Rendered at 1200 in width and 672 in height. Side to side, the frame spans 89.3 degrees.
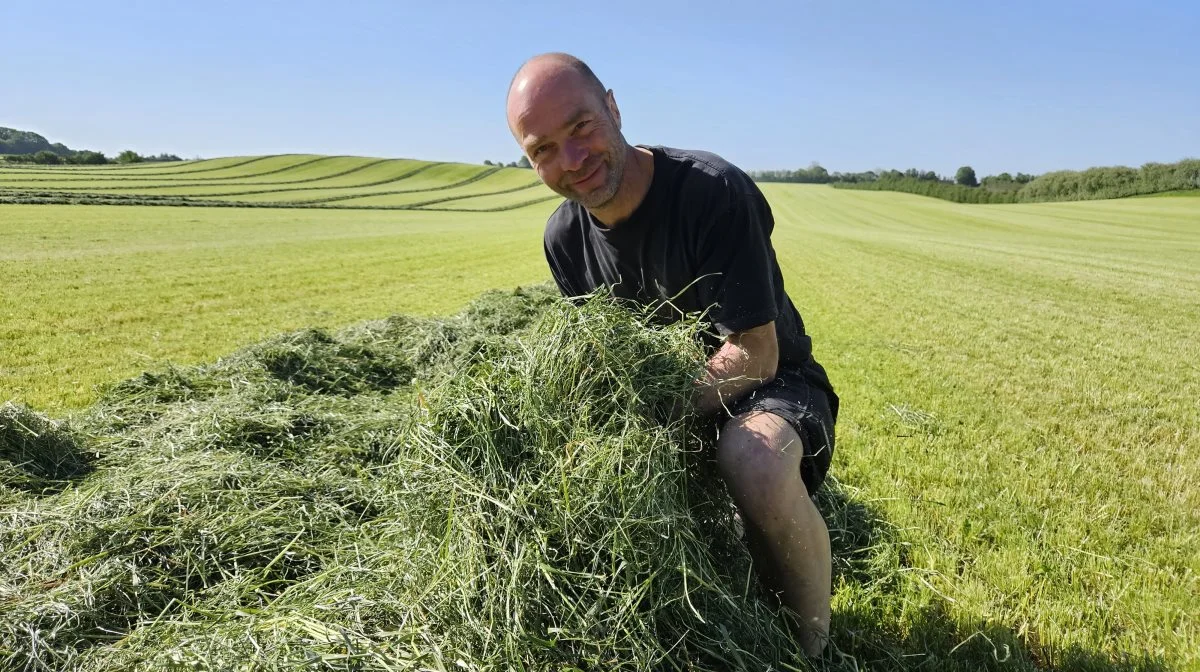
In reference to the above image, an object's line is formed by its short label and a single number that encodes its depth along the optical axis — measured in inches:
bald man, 78.5
